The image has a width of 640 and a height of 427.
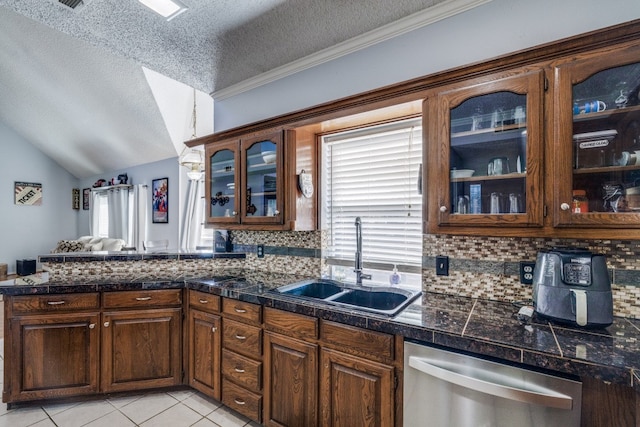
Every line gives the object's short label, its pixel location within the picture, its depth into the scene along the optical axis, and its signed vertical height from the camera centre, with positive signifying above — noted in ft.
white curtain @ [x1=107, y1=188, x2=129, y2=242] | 20.90 +0.23
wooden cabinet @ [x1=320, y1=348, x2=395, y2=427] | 4.70 -2.85
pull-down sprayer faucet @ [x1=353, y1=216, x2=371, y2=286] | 6.98 -0.97
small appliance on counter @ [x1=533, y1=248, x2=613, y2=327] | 4.14 -1.03
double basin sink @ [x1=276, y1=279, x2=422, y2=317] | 6.35 -1.71
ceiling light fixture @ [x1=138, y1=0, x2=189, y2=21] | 6.18 +4.33
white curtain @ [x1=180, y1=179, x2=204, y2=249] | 17.02 +0.01
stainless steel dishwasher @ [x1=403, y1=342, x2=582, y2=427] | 3.56 -2.27
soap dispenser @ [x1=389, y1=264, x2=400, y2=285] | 6.89 -1.40
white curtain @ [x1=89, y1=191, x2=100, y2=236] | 23.49 +0.18
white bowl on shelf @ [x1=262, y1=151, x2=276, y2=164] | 7.51 +1.49
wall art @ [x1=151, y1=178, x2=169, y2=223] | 18.53 +0.99
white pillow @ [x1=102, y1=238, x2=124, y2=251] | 19.24 -1.78
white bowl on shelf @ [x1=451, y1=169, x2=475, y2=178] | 5.19 +0.73
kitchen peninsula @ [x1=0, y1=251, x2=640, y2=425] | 5.00 -2.16
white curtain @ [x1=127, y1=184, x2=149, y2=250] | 19.89 +0.02
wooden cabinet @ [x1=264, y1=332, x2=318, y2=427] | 5.48 -3.12
